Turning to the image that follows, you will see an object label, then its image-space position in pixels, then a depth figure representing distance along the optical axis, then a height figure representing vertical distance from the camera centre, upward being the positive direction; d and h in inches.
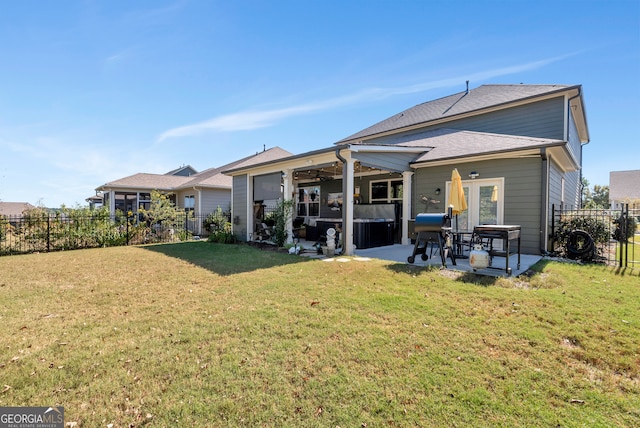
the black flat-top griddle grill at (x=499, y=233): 218.6 -18.8
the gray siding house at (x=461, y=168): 308.7 +56.3
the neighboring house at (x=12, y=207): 1057.3 -7.8
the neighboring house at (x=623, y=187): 1012.7 +91.3
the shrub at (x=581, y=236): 274.7 -26.2
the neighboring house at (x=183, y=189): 682.2 +45.0
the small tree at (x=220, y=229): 458.9 -40.1
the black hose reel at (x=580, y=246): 268.5 -35.2
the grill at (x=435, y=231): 245.0 -19.5
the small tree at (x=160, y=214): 497.4 -13.8
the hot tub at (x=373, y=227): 367.6 -25.9
